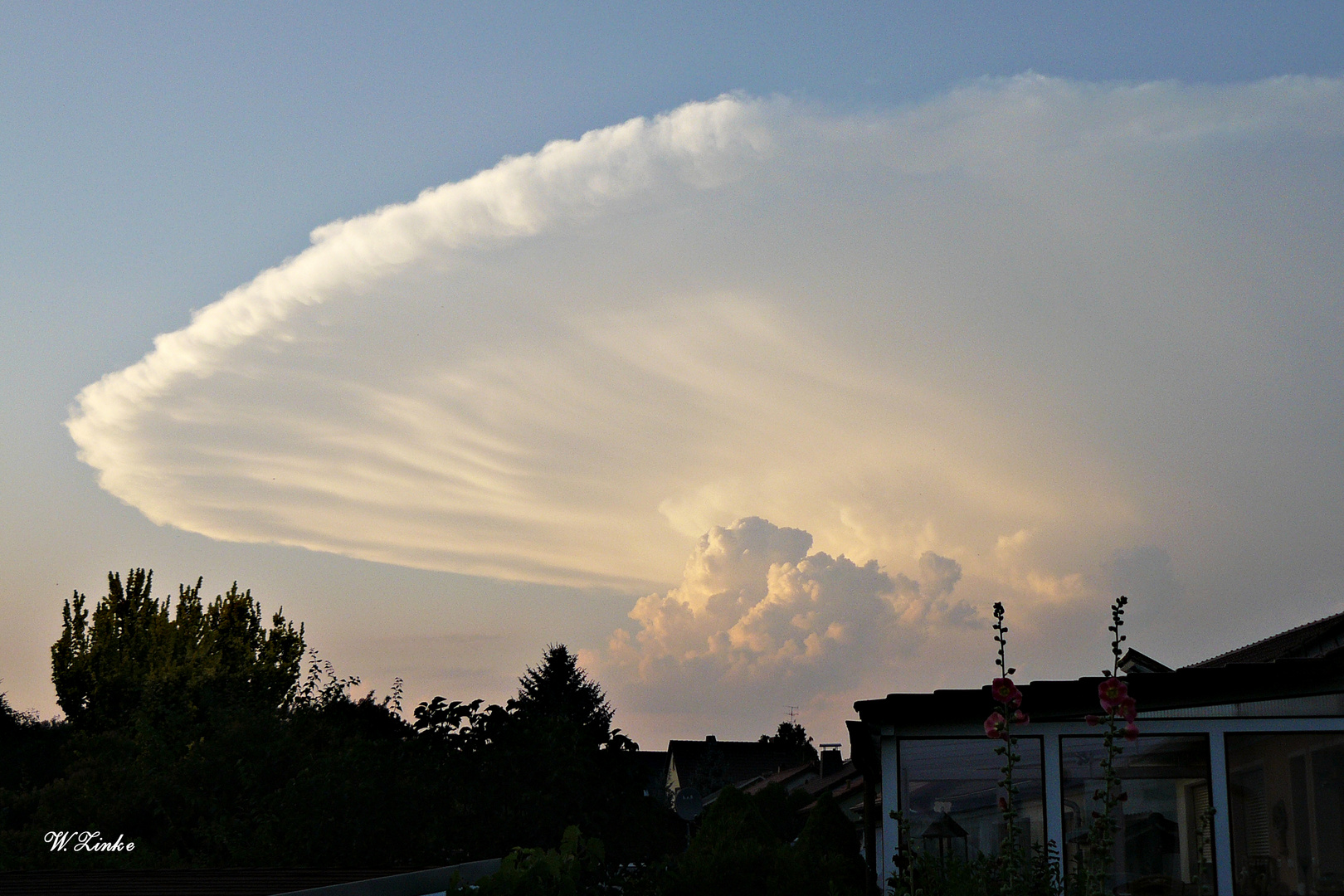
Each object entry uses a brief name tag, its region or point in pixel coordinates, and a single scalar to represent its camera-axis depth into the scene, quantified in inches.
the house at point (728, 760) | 4197.8
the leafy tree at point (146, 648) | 1521.9
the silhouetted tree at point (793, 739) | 4682.6
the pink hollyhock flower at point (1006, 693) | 294.4
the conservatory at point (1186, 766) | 465.4
